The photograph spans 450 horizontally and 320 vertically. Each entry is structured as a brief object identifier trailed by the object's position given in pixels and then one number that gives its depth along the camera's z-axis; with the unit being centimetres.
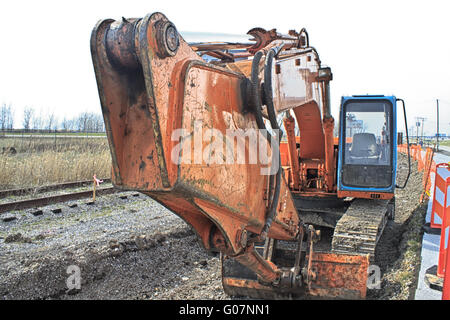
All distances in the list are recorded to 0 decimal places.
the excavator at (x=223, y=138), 199
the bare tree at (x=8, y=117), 4422
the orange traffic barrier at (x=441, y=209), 426
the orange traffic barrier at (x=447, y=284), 356
